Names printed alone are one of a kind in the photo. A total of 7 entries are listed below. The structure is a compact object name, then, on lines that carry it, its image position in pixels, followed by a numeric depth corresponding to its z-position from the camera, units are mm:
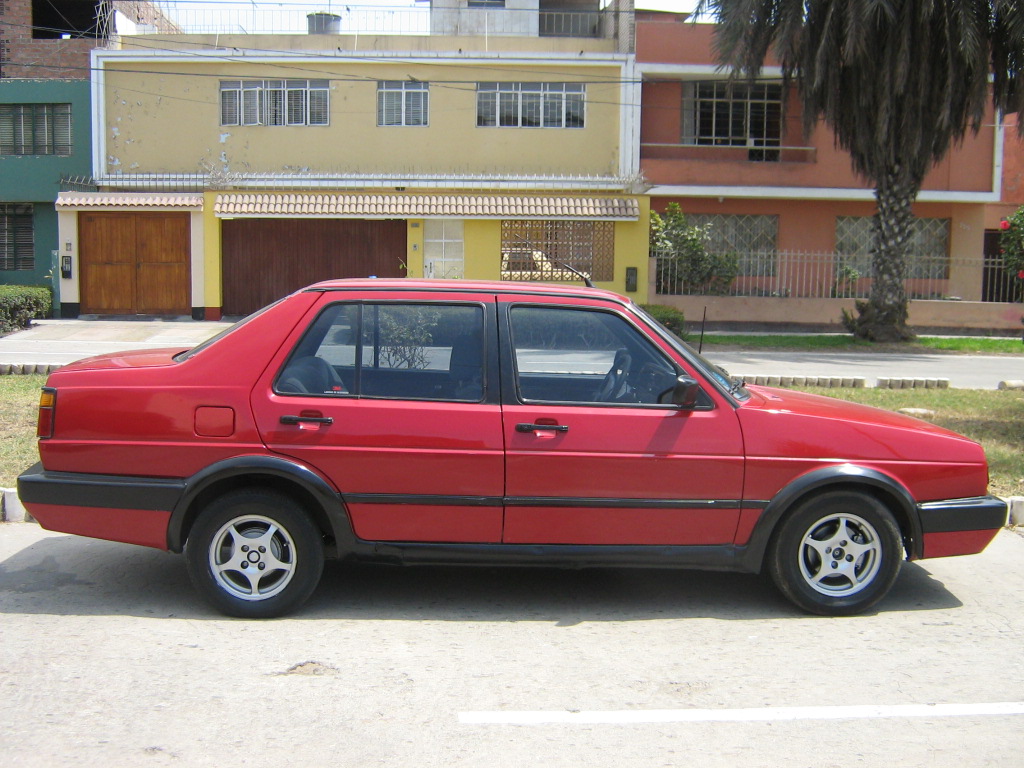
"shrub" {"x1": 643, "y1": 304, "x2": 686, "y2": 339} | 21202
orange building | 27016
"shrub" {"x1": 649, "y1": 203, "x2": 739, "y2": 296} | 26406
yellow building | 26391
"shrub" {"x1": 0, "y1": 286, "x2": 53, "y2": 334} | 21922
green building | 27953
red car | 5219
